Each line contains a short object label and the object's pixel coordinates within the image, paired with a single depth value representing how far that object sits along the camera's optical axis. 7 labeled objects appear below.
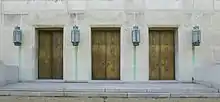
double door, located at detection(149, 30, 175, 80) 11.30
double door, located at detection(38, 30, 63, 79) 11.48
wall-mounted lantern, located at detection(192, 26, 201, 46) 10.71
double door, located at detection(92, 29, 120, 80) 11.31
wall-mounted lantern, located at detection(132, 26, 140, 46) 10.76
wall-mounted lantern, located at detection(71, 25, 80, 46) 10.84
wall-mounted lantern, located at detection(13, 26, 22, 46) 10.91
